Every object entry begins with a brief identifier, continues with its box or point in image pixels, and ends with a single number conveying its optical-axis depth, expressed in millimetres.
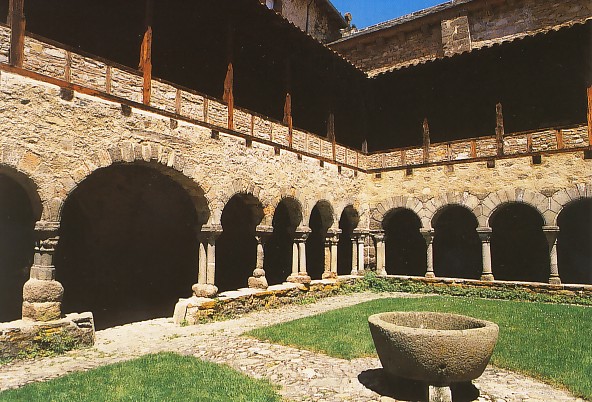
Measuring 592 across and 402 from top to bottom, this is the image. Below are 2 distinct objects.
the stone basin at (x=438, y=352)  4488
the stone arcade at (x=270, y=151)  7551
